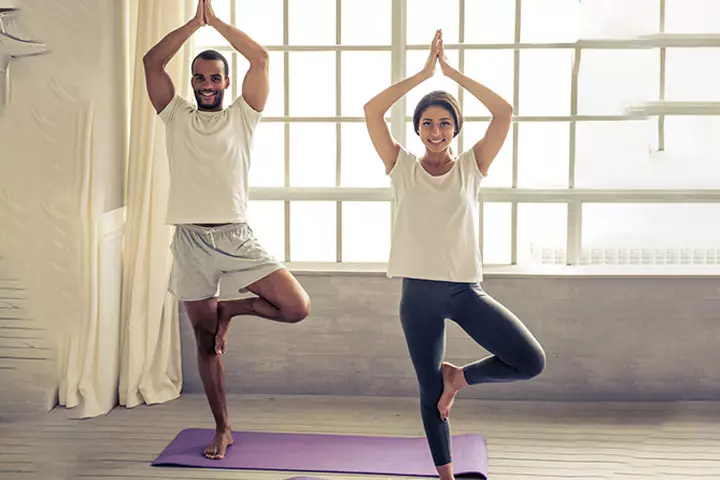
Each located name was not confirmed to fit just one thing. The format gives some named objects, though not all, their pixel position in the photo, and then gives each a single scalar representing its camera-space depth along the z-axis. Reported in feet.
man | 12.93
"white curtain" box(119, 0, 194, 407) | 15.44
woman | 11.76
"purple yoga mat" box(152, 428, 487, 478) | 13.15
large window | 15.96
